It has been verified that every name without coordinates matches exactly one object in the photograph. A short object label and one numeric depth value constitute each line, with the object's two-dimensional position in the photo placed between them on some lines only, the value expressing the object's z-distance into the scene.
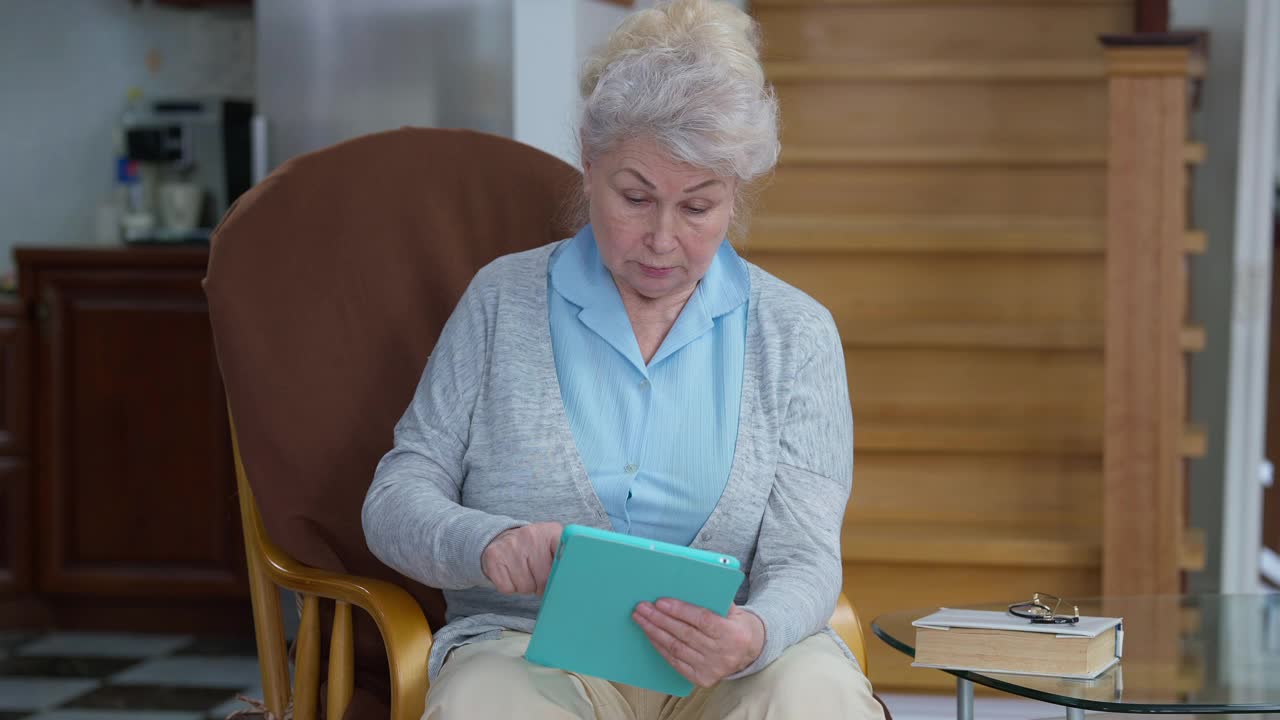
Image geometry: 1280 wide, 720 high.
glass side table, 4.43
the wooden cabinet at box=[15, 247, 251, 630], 6.32
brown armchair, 4.60
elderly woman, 4.50
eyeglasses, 4.52
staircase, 5.55
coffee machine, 6.71
